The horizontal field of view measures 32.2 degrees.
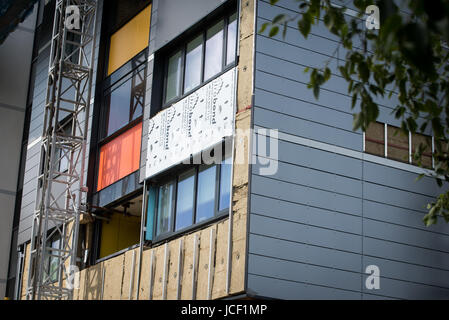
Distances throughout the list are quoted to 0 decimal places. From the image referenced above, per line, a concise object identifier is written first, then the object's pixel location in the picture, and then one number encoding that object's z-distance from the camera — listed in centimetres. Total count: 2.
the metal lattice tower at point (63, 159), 2573
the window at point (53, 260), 2672
